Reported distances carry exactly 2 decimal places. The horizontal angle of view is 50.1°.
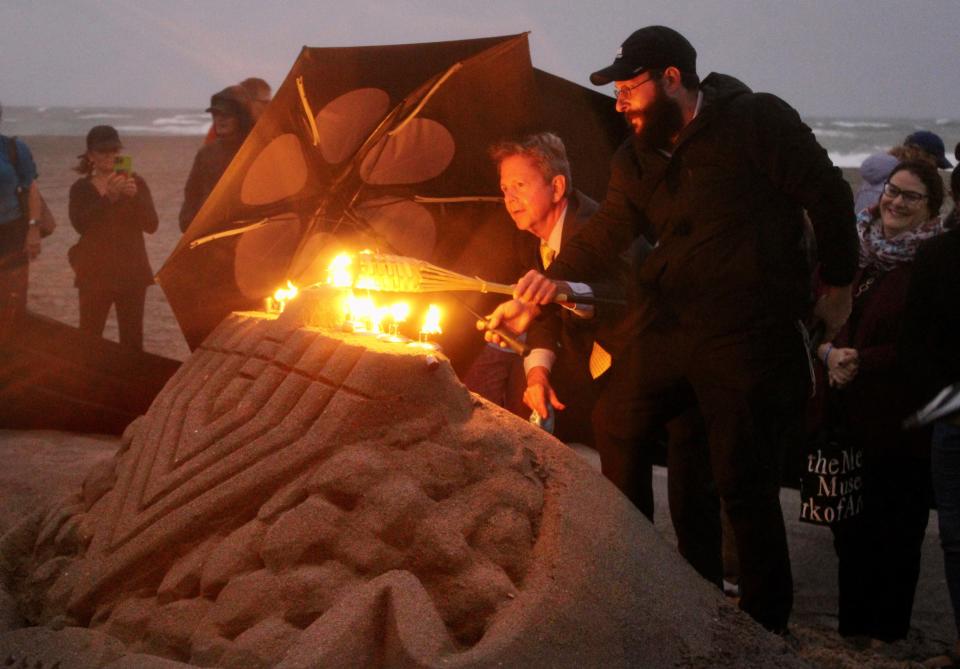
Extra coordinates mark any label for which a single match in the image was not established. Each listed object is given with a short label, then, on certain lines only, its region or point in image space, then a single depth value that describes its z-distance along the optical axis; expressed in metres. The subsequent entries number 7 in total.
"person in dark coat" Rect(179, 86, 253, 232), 6.39
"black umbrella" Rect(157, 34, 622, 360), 4.64
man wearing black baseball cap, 3.29
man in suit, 3.89
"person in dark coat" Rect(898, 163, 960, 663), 3.52
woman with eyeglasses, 4.07
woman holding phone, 6.80
